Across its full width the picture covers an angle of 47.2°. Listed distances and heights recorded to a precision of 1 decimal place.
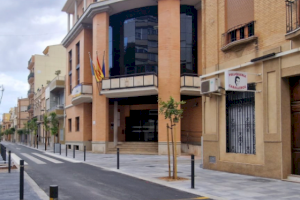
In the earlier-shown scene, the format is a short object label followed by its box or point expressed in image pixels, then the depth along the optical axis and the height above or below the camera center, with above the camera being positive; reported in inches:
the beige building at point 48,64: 2613.2 +417.5
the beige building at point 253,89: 449.1 +41.5
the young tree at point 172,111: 478.3 +10.4
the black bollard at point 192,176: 395.3 -68.1
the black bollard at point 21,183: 330.6 -62.0
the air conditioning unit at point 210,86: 557.9 +54.0
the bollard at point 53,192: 189.9 -40.5
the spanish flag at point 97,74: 1091.3 +142.3
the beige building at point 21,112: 3536.7 +68.5
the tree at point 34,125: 1929.1 -35.1
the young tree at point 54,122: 1468.4 -13.9
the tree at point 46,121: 1544.7 -11.8
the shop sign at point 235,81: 486.6 +53.4
